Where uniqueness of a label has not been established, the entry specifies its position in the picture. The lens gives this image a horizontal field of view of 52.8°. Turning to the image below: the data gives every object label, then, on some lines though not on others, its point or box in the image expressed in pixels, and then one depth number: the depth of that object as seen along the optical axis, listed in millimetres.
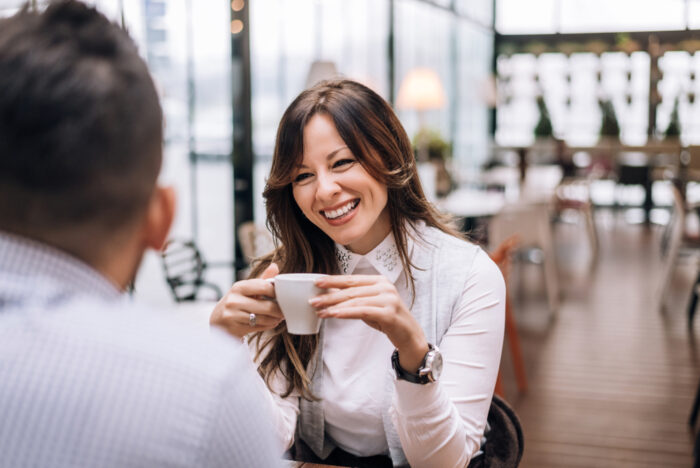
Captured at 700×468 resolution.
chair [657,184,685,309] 5551
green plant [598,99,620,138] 12742
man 531
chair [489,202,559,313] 5023
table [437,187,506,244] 4887
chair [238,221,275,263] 3299
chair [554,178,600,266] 8195
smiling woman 1363
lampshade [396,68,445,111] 6391
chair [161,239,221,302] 3662
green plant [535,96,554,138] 13148
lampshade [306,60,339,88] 4535
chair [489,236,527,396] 3844
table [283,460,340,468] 1181
